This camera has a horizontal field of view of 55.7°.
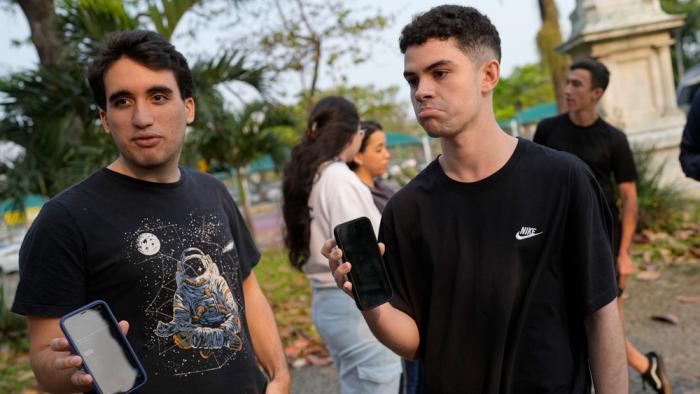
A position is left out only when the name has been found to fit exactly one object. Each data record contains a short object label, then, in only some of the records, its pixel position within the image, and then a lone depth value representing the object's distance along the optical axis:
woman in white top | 3.54
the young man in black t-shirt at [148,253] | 1.97
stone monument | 9.56
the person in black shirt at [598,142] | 4.65
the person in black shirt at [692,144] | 3.71
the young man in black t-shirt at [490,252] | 2.01
